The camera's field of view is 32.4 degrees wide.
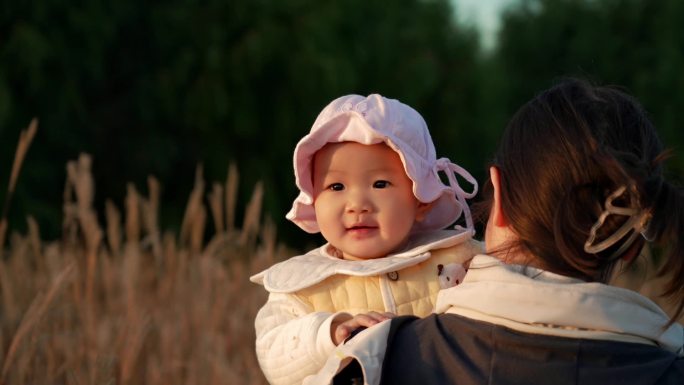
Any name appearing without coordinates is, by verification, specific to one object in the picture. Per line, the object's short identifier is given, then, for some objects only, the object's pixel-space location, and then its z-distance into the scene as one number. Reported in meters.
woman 1.84
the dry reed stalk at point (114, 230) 5.00
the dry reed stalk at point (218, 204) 4.98
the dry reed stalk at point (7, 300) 3.65
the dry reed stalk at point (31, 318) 3.09
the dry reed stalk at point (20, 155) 3.49
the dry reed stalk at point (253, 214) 4.73
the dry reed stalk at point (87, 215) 4.11
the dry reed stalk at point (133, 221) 4.73
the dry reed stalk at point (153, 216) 4.68
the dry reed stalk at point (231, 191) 4.99
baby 2.43
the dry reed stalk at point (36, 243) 4.40
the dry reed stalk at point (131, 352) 3.49
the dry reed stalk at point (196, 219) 4.96
